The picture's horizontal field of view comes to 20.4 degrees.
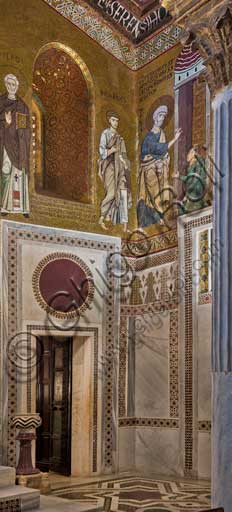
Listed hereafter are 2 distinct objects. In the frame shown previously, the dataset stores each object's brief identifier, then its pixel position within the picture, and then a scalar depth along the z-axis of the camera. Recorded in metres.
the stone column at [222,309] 4.58
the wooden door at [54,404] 10.83
